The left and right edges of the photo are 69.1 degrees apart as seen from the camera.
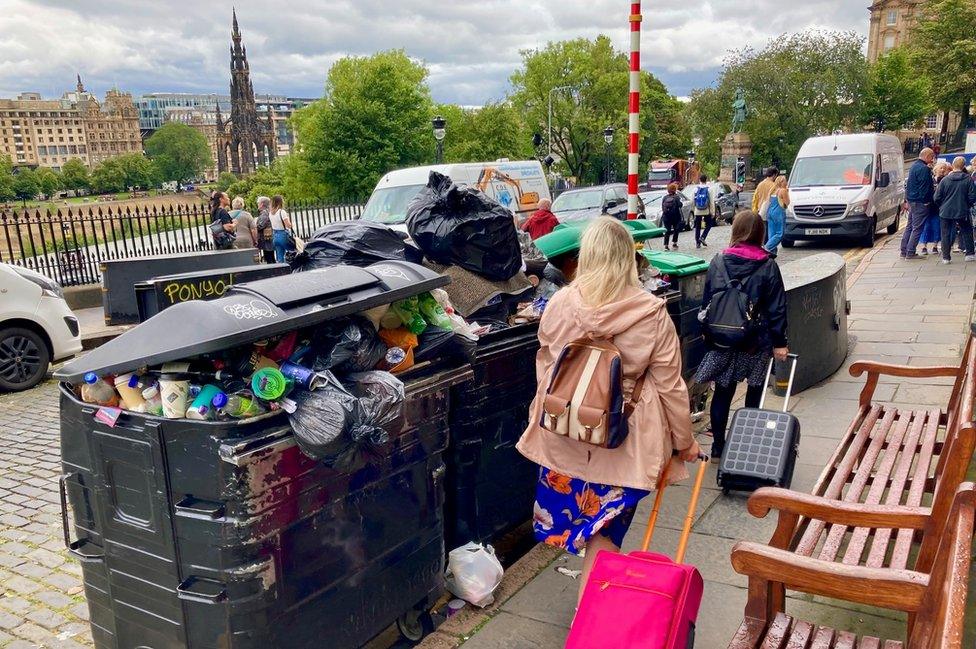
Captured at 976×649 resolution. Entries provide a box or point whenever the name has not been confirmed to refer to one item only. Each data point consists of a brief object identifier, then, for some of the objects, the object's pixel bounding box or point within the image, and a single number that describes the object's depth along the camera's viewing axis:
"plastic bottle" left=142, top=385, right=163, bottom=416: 2.43
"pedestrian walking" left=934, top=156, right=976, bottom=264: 11.48
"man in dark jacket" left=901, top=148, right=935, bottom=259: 12.26
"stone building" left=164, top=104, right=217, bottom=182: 173.52
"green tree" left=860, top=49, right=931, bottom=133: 65.94
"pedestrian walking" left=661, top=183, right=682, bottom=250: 17.75
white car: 7.77
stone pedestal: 37.78
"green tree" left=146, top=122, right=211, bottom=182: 160.12
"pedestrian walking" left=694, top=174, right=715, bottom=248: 17.75
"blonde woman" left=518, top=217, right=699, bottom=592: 2.79
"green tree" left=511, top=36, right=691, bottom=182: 55.06
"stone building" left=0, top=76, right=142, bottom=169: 161.62
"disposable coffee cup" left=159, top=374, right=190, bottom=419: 2.37
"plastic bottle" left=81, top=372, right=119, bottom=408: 2.56
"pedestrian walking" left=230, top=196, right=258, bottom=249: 13.87
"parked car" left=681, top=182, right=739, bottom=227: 23.94
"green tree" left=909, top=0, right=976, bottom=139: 47.22
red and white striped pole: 7.50
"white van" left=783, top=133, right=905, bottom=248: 15.40
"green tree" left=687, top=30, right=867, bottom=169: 45.34
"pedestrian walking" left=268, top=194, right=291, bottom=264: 14.33
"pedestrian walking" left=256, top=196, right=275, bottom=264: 14.41
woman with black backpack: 4.29
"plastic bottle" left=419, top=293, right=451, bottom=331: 3.25
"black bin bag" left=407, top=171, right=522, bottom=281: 3.82
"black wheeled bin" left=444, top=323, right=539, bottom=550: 3.42
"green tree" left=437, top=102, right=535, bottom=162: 54.28
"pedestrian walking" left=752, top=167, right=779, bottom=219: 12.94
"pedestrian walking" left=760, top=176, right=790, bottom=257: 12.61
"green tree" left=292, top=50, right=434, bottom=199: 46.31
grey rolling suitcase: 3.80
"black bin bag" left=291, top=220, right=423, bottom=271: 3.74
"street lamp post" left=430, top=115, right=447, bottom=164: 22.67
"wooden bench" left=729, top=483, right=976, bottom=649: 1.63
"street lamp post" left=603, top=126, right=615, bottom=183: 35.17
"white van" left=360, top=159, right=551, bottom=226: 14.23
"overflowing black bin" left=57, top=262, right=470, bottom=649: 2.32
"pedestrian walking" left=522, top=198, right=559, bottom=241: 10.67
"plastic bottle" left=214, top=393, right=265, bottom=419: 2.36
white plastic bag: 3.30
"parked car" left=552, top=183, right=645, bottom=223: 18.64
